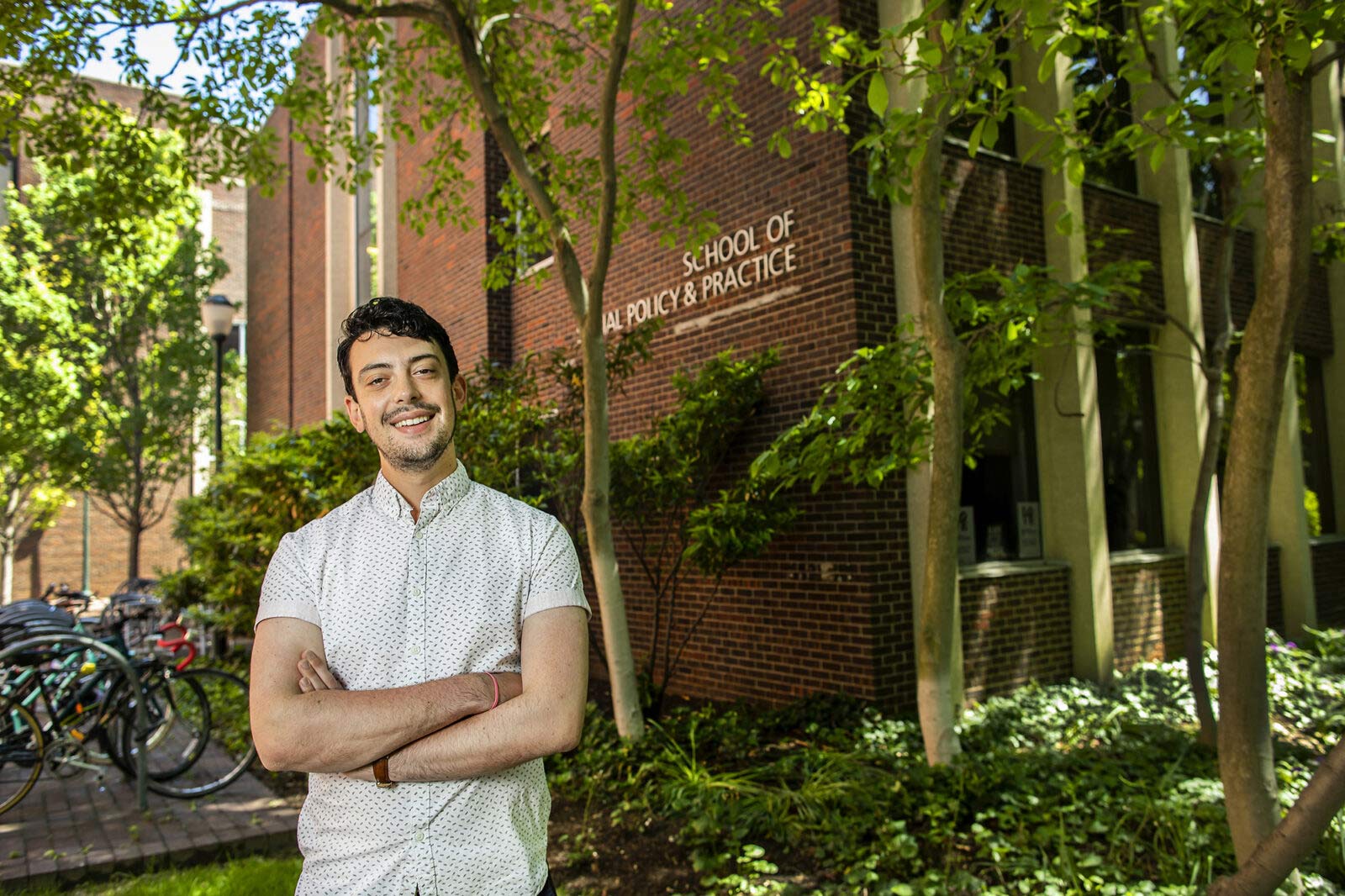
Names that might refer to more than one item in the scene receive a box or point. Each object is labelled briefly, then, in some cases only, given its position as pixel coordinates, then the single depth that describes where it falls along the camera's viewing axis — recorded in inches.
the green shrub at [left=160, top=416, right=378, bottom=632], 297.3
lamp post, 497.4
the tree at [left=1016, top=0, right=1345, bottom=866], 146.6
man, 74.2
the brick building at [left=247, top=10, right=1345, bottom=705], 300.8
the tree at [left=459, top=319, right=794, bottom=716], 282.4
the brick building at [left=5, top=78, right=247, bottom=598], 1089.4
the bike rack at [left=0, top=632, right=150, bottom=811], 225.5
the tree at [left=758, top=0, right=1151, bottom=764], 176.4
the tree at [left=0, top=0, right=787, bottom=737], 239.1
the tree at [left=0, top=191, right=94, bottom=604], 648.4
